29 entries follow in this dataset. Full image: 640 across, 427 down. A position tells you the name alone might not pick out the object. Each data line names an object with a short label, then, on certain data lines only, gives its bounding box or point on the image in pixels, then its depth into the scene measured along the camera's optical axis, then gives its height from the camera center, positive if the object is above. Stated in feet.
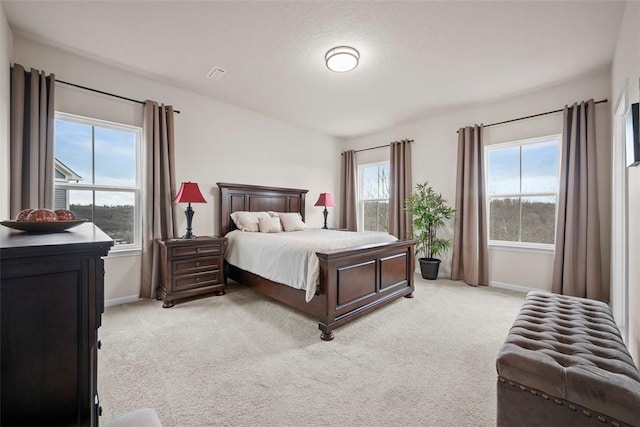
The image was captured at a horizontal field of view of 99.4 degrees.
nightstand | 10.47 -2.34
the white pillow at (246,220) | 13.19 -0.46
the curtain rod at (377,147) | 16.39 +4.35
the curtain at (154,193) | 11.05 +0.72
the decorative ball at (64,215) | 4.16 -0.09
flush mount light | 9.11 +5.31
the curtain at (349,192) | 19.20 +1.41
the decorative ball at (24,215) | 3.76 -0.09
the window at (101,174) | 9.89 +1.40
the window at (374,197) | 18.35 +1.04
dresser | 2.28 -1.08
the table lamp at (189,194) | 11.07 +0.67
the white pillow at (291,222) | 14.46 -0.59
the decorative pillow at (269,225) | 13.26 -0.71
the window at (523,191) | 12.29 +1.06
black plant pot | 14.38 -2.97
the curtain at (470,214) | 13.48 -0.09
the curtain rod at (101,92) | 9.58 +4.49
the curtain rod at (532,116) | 10.63 +4.39
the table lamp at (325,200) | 17.15 +0.72
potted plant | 14.39 -0.53
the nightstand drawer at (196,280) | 10.66 -2.88
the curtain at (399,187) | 16.37 +1.51
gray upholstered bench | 3.53 -2.29
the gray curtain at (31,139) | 8.33 +2.23
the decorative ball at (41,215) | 3.70 -0.08
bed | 8.21 -2.54
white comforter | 8.53 -1.48
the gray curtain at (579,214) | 10.50 -0.03
